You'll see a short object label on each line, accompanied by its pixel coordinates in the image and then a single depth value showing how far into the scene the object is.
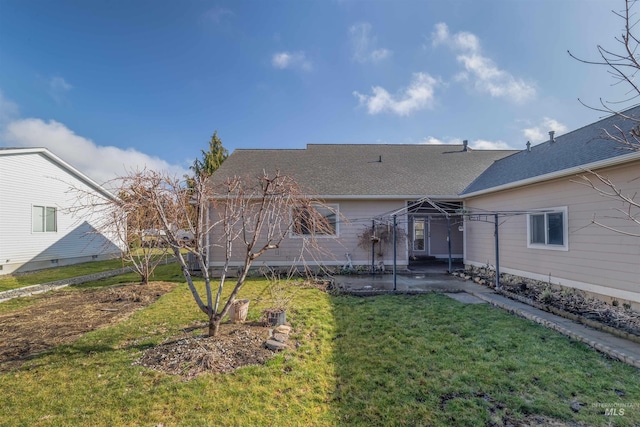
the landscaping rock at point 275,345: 4.09
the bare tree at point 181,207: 4.00
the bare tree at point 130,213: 3.96
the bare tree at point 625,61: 1.95
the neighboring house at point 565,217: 5.58
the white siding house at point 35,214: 11.34
